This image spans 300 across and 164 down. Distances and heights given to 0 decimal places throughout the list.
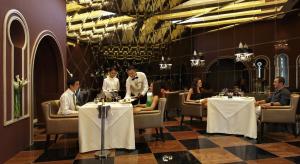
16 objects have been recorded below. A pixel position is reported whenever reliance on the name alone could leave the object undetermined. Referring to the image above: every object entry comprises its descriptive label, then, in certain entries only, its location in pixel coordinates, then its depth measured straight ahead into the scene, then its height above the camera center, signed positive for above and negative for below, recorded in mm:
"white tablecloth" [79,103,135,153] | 3845 -673
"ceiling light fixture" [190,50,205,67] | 9184 +778
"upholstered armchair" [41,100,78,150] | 4059 -608
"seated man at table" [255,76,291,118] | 4930 -293
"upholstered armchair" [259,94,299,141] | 4699 -583
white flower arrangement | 3883 -1
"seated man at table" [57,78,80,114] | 4137 -271
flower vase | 3893 -301
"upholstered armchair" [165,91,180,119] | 7706 -554
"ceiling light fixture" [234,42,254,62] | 5960 +666
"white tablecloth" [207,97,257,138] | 4758 -646
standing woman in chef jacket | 6653 +9
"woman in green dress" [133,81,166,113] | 4523 -318
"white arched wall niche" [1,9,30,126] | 3564 +268
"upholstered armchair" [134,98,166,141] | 4344 -609
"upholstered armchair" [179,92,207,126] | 5757 -596
